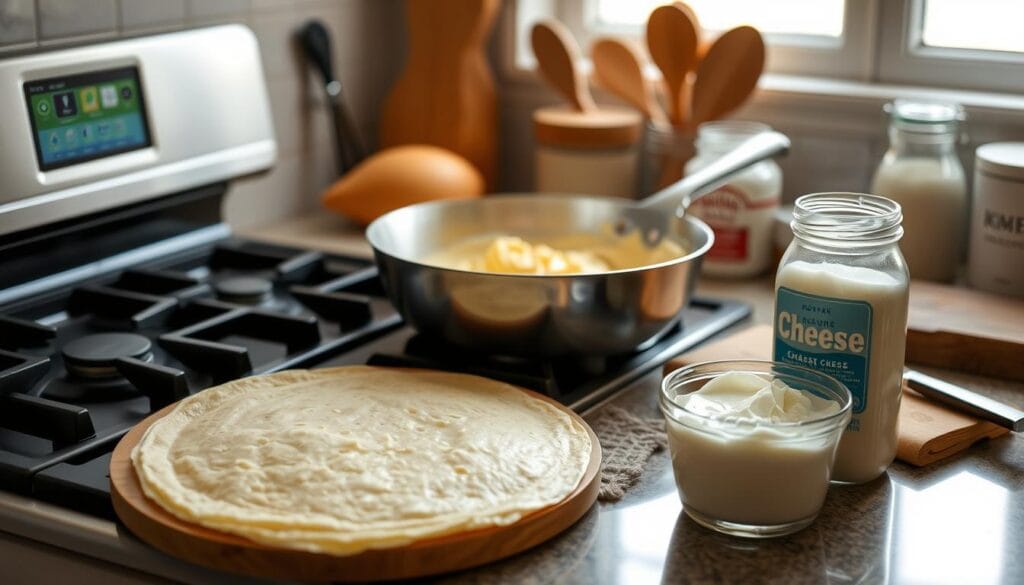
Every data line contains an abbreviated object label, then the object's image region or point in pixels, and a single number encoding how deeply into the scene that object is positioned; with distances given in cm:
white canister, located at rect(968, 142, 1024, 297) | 127
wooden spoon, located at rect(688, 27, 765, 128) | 143
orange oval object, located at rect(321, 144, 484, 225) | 154
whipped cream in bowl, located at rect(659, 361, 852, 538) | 81
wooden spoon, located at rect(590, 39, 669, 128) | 153
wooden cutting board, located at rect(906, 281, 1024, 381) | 115
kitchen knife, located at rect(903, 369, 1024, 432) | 99
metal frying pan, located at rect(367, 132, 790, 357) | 105
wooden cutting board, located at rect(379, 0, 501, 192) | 167
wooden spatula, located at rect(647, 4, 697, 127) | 145
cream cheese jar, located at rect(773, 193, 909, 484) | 87
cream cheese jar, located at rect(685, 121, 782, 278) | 144
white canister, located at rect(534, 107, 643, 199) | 155
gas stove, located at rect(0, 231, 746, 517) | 94
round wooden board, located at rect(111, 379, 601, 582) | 76
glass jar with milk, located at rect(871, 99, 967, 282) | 133
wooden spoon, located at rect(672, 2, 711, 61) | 145
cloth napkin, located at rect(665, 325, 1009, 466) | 95
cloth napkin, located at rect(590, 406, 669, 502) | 91
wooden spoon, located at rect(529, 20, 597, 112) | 154
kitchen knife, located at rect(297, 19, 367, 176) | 162
